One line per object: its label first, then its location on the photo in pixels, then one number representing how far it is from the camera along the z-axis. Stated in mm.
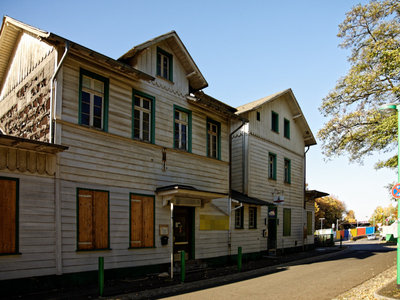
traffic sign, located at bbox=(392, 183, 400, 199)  9240
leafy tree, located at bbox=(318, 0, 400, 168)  15109
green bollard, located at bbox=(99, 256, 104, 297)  9231
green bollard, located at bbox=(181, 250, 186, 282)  11352
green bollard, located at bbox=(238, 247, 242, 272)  14088
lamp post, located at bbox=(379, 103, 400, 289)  9328
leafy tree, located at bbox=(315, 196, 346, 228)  58906
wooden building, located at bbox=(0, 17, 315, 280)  9367
